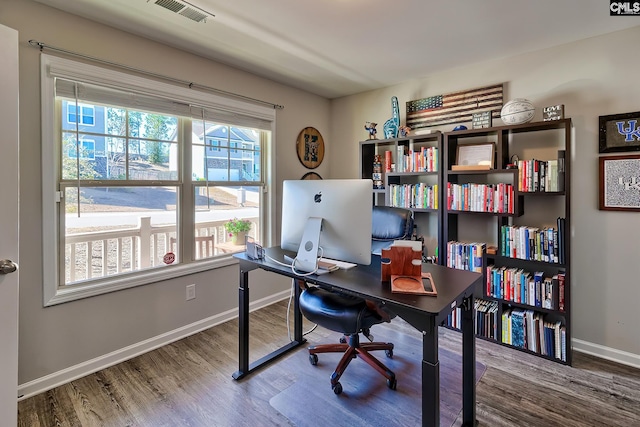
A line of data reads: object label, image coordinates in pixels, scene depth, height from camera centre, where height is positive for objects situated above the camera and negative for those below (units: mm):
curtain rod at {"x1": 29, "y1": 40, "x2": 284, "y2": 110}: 1917 +1056
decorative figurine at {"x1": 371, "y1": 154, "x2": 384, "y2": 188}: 3367 +392
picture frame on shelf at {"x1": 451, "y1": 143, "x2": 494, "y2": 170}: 2633 +479
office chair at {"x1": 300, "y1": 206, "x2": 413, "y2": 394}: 1822 -625
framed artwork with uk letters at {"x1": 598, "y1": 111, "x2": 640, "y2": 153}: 2166 +554
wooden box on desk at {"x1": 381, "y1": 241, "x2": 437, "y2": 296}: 1526 -262
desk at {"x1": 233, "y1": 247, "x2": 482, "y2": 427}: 1205 -398
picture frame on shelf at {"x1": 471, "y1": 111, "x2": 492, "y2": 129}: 2596 +768
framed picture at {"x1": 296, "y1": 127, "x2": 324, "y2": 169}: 3646 +764
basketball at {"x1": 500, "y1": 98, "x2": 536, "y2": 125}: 2406 +773
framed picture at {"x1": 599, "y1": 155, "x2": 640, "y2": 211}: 2176 +196
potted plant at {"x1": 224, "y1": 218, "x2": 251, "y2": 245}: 3100 -185
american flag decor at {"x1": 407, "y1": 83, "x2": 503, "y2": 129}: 2773 +998
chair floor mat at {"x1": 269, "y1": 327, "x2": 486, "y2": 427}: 1728 -1130
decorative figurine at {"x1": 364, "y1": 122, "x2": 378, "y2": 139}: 3400 +892
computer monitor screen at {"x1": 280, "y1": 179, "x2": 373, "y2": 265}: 1607 -18
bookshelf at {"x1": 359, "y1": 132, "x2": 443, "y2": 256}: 2885 +360
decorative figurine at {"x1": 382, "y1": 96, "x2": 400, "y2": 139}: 3172 +901
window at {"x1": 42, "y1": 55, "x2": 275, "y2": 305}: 2055 +276
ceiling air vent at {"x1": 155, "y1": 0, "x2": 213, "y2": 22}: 1907 +1279
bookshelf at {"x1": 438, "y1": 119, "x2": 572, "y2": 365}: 2285 -181
